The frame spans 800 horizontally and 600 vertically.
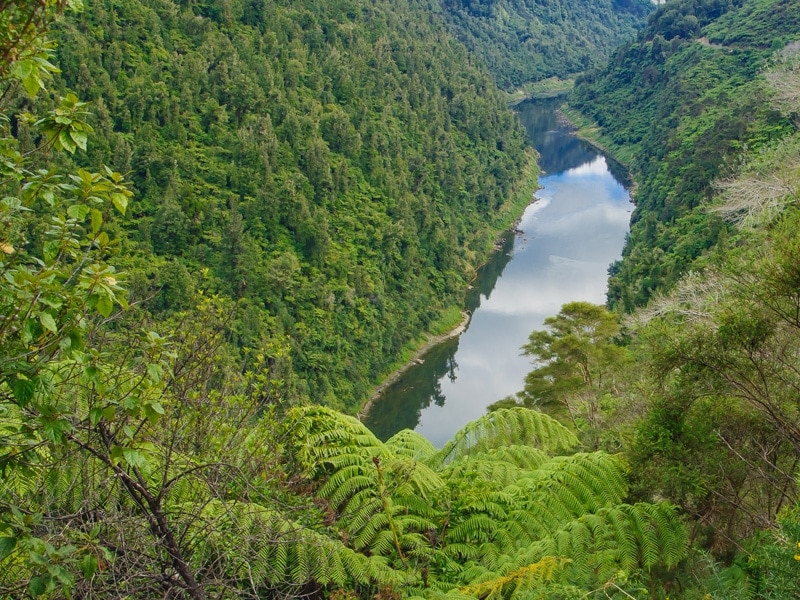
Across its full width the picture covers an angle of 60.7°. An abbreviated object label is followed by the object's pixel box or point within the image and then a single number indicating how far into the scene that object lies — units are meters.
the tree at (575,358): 20.11
